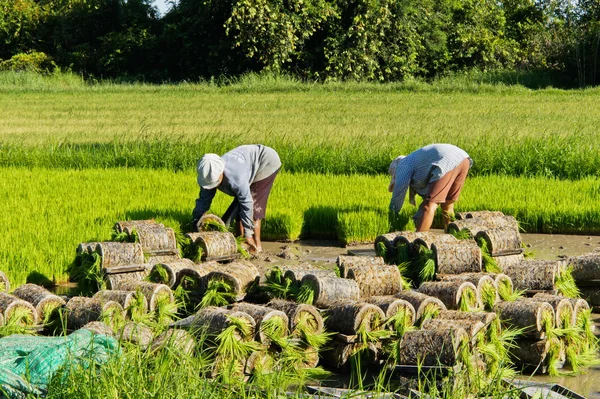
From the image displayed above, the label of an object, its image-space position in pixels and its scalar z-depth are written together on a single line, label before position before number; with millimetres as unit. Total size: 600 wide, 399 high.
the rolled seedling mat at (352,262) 6220
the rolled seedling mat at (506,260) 7242
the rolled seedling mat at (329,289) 5750
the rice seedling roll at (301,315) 5262
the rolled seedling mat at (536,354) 5305
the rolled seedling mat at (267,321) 5137
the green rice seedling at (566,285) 6379
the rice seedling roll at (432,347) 4816
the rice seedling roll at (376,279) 6113
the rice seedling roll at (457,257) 6598
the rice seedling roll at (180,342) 4491
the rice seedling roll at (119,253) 6816
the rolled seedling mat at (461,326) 4965
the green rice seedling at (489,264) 6941
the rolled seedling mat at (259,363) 5051
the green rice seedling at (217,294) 6031
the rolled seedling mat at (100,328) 4992
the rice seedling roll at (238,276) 6102
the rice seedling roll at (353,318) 5297
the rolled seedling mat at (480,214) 8172
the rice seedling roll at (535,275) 6336
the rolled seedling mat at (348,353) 5320
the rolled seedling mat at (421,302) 5488
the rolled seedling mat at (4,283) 6336
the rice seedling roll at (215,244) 7562
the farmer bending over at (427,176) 8180
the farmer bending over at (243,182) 7770
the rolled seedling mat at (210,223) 8148
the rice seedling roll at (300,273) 5975
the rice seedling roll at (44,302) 5805
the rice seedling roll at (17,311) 5562
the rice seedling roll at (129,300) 5762
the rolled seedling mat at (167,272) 6555
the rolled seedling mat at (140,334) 4891
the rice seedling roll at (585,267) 6699
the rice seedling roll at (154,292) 5879
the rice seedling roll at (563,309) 5562
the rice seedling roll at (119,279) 6586
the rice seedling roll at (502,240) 7258
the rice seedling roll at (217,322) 5074
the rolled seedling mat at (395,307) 5418
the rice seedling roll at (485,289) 5902
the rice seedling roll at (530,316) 5367
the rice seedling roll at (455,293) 5762
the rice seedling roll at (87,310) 5559
